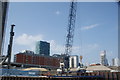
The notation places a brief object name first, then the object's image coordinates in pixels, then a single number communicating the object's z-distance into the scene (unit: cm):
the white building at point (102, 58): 17159
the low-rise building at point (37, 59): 10889
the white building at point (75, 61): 13952
